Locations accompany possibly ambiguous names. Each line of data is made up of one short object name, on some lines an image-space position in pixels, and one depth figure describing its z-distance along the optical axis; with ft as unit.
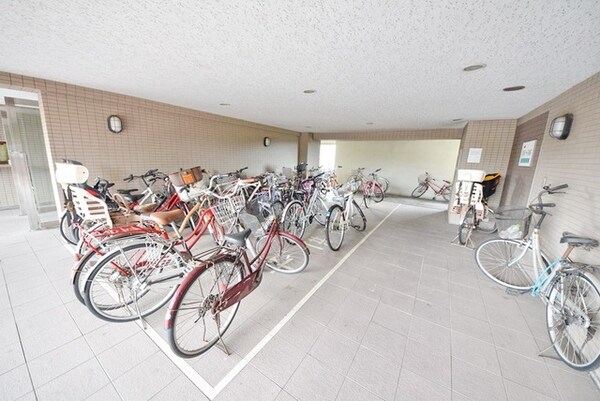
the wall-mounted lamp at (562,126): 7.25
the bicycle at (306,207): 10.75
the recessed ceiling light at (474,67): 6.07
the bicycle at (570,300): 4.70
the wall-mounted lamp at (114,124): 11.12
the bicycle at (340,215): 9.99
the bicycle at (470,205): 11.30
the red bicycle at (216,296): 4.28
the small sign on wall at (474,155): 14.79
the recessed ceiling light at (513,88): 7.78
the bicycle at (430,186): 22.80
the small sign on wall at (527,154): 10.68
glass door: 10.36
